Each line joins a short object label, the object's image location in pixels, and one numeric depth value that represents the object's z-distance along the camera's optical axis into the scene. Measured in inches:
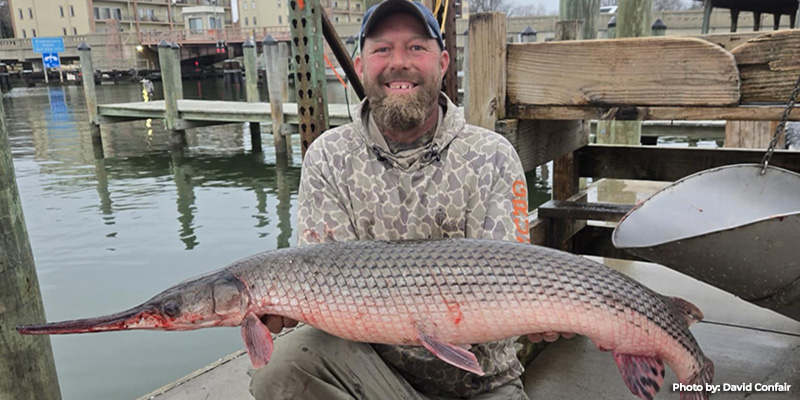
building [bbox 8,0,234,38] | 2864.2
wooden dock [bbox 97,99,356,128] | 680.4
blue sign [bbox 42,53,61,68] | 2289.6
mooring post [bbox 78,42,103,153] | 794.8
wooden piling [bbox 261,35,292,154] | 641.0
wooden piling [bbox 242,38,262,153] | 999.6
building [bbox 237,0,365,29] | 3201.3
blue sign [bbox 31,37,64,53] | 2308.1
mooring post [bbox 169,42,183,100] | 792.3
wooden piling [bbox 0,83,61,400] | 134.3
